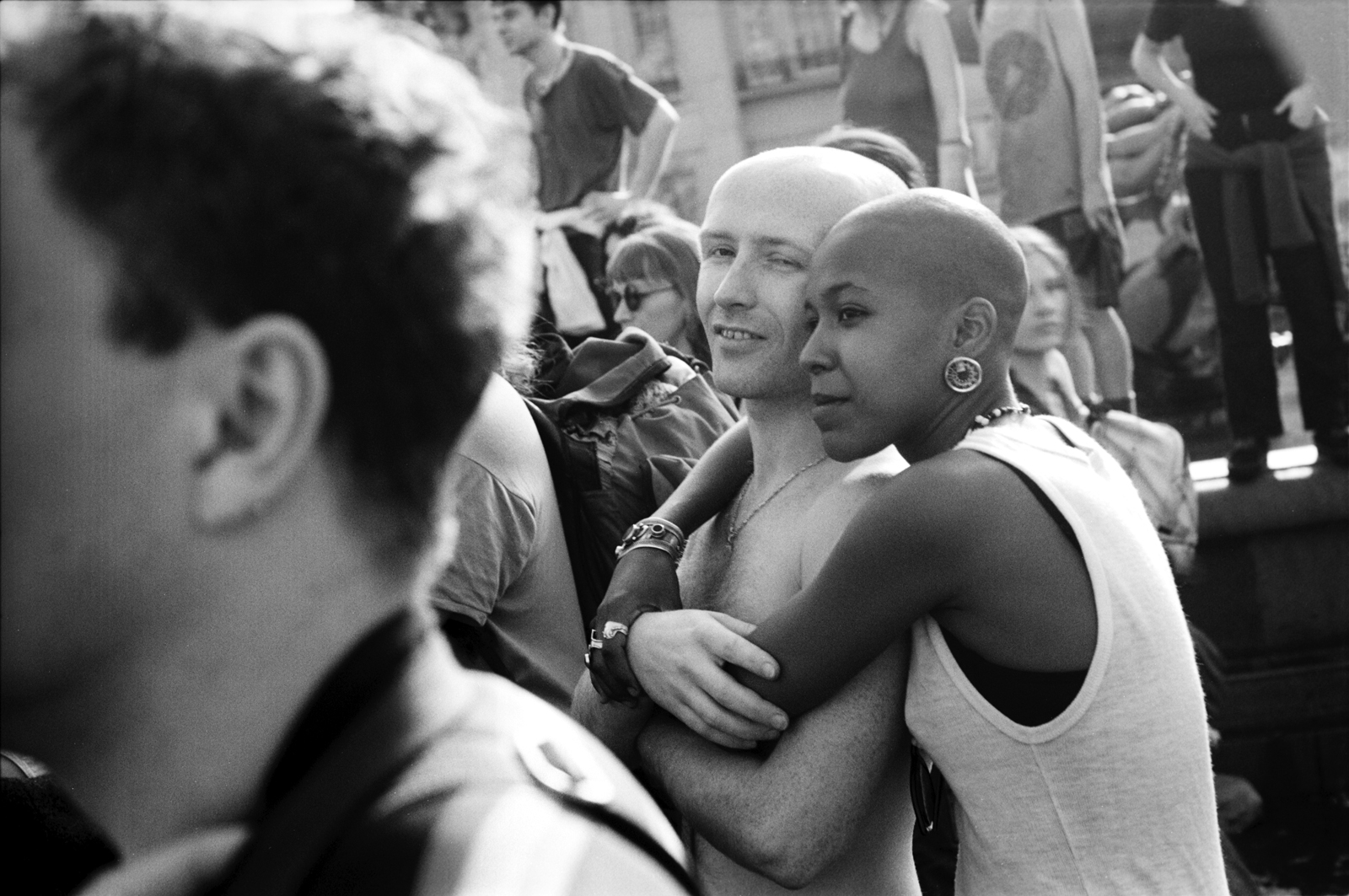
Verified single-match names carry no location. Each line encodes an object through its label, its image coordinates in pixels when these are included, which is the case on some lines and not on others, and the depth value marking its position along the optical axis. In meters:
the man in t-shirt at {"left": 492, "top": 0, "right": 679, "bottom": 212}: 7.12
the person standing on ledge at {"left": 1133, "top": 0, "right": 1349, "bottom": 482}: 7.35
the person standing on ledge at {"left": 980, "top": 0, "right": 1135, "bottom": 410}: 7.17
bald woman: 1.76
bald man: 1.91
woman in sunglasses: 3.88
